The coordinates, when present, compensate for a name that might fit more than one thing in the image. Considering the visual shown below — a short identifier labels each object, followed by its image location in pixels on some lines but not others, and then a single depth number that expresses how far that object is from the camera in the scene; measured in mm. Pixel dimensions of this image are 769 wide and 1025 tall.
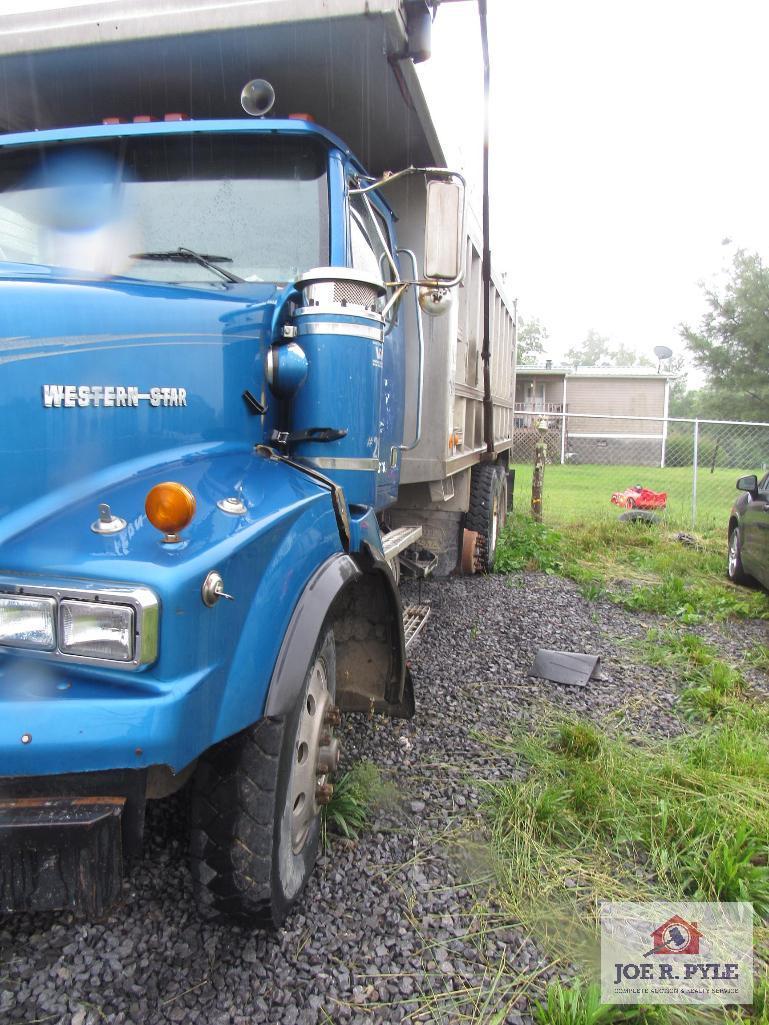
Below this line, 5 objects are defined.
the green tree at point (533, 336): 67562
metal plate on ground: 4246
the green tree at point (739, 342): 27312
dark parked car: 6113
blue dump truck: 1485
